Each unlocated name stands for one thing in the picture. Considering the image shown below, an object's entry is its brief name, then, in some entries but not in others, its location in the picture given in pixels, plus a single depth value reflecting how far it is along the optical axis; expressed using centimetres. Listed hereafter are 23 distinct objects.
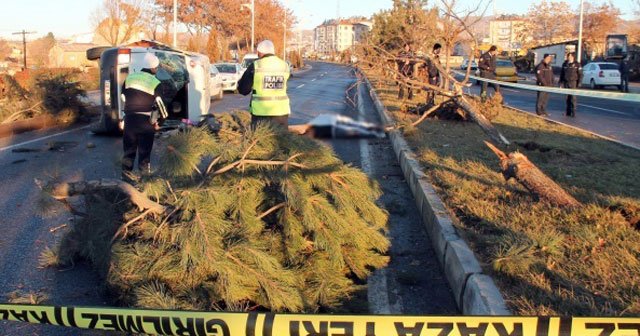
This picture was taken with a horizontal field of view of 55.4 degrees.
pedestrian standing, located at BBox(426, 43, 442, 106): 1182
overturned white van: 1130
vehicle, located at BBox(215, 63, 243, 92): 2644
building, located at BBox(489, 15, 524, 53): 7512
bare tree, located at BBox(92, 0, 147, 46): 4405
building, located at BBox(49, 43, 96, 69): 6648
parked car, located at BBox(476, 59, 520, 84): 3272
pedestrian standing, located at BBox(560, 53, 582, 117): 1688
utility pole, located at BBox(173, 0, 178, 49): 3191
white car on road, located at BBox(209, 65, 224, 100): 2169
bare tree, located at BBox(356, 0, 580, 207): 596
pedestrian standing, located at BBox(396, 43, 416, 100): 979
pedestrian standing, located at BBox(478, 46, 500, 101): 1697
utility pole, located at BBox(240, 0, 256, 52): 5210
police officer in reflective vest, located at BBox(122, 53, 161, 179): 747
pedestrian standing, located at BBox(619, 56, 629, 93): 2717
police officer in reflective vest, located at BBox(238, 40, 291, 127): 653
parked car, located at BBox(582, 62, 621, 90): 2923
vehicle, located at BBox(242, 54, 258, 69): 3127
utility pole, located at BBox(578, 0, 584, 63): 3664
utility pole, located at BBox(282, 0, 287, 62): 6725
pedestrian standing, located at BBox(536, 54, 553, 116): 1620
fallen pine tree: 386
